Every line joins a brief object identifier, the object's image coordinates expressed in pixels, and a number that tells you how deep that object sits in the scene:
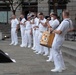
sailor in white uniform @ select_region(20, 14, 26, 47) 20.19
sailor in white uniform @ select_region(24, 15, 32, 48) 19.48
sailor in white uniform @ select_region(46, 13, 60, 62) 11.76
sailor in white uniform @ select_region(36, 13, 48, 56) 15.23
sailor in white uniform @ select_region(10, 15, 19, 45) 21.33
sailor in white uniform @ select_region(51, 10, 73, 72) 10.54
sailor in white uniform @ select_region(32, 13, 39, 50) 17.24
